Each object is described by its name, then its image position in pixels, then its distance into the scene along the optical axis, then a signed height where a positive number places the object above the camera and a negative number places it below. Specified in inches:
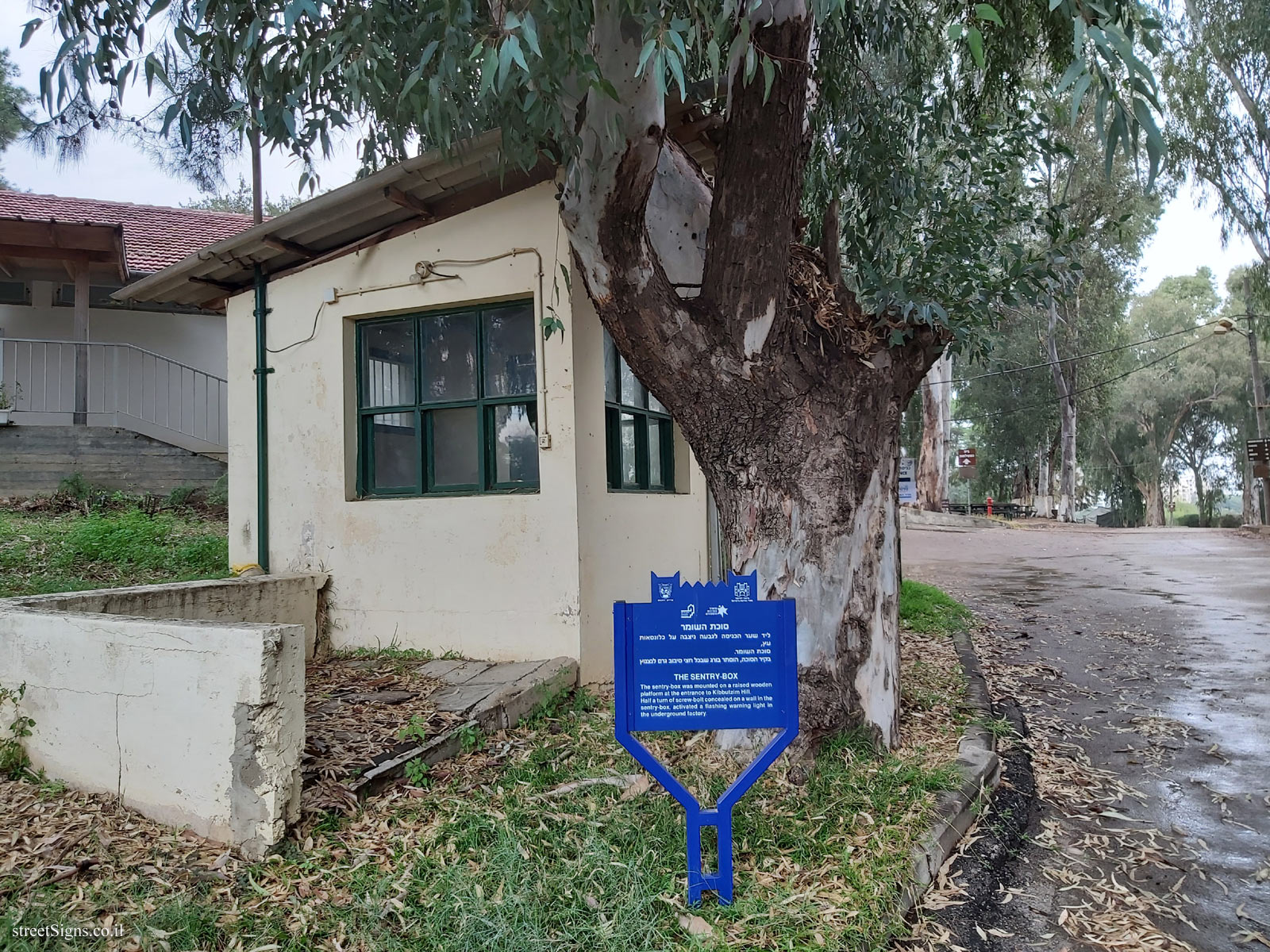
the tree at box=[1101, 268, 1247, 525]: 1514.5 +191.7
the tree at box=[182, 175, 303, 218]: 1028.7 +386.3
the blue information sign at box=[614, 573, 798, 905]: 120.9 -26.4
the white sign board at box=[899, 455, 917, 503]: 580.0 +5.3
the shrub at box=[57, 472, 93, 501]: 426.6 +11.9
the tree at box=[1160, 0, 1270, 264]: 704.4 +351.6
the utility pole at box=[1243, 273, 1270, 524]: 964.6 +110.3
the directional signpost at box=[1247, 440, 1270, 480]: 908.6 +27.6
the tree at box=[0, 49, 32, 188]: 679.1 +345.1
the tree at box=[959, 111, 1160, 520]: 1018.7 +209.6
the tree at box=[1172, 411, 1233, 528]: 1684.3 +63.9
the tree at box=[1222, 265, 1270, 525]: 1081.4 +124.1
